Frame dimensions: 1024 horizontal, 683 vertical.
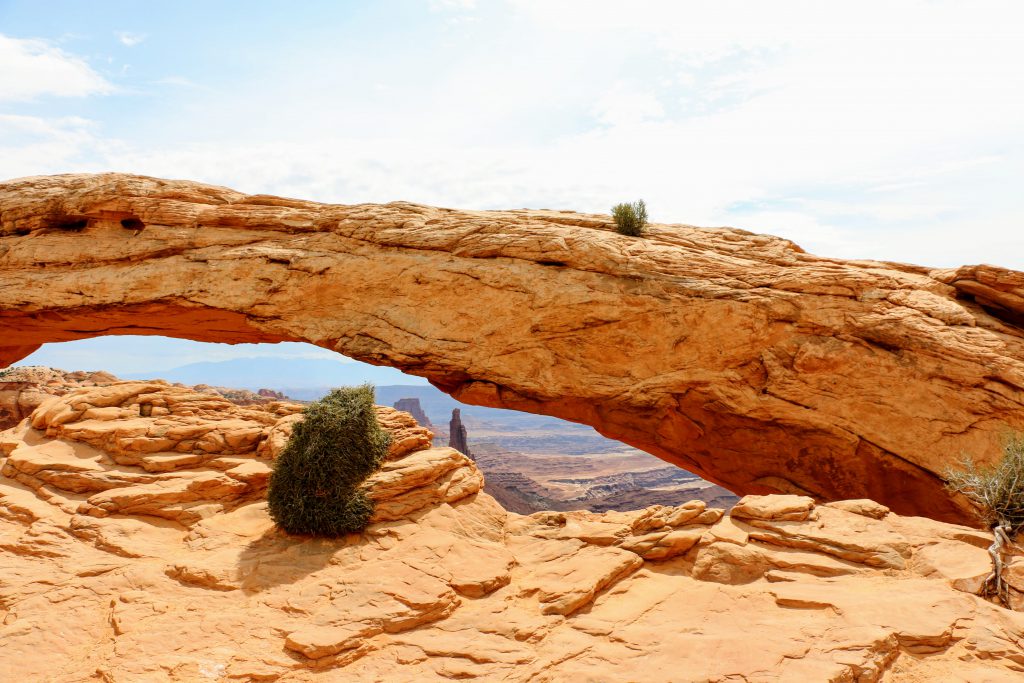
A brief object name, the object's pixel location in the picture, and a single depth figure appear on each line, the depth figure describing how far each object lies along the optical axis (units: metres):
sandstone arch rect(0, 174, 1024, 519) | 15.94
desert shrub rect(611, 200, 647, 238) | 18.92
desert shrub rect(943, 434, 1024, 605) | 11.34
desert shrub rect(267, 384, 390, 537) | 13.36
